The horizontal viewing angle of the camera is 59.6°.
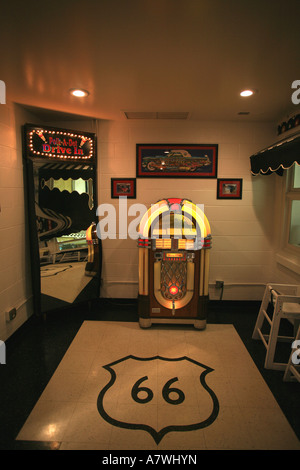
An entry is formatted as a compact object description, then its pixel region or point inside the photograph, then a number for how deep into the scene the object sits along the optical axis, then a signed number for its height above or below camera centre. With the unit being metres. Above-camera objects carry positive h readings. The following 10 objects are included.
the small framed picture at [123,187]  3.63 +0.23
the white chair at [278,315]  2.36 -0.98
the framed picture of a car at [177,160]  3.55 +0.60
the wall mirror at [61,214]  3.04 -0.13
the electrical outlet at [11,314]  2.75 -1.18
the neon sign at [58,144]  2.96 +0.70
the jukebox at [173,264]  2.92 -0.68
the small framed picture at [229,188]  3.60 +0.23
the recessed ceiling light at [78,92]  2.49 +1.07
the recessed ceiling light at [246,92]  2.49 +1.08
